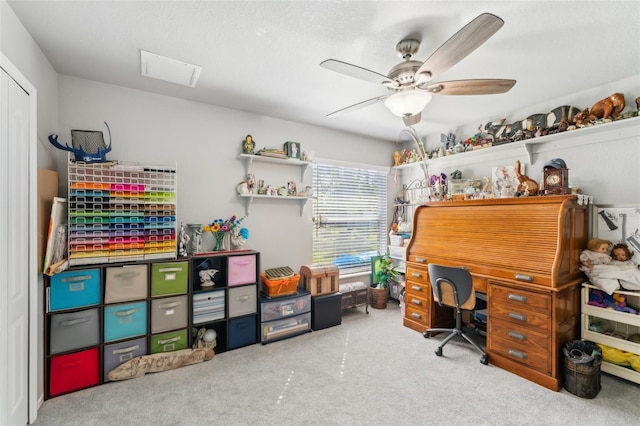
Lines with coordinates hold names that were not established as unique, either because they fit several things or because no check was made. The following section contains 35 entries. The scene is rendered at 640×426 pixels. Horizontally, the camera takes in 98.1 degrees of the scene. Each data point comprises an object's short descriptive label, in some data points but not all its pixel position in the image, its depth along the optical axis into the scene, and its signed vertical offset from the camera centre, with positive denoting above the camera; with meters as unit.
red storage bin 2.02 -1.20
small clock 2.53 +0.31
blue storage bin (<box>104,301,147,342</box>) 2.22 -0.90
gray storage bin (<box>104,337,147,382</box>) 2.20 -1.15
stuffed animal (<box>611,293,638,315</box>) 2.18 -0.73
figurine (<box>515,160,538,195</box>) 2.72 +0.28
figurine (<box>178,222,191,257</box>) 2.61 -0.30
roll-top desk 2.18 -0.49
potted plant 3.92 -0.95
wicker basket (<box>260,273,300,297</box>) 2.96 -0.80
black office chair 2.53 -0.72
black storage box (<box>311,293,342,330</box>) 3.18 -1.14
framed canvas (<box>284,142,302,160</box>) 3.37 +0.77
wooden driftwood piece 2.21 -1.27
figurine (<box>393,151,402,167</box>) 4.34 +0.87
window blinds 3.83 -0.04
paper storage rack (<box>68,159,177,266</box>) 2.16 +0.00
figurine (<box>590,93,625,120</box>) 2.31 +0.92
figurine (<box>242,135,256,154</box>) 3.08 +0.75
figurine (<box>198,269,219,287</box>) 2.71 -0.63
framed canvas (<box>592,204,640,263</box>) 2.34 -0.09
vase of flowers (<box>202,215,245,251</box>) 2.85 -0.20
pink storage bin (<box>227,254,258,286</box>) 2.76 -0.59
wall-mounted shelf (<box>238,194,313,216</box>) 3.14 +0.18
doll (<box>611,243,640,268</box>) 2.31 -0.34
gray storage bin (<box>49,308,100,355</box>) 2.04 -0.90
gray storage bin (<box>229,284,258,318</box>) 2.74 -0.89
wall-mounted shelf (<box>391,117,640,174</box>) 2.37 +0.74
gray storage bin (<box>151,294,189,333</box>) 2.40 -0.90
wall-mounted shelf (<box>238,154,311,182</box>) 3.11 +0.62
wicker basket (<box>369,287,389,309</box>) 3.90 -1.20
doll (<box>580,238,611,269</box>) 2.37 -0.35
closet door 1.48 -0.23
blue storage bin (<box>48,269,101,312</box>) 2.04 -0.59
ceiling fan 1.51 +0.84
